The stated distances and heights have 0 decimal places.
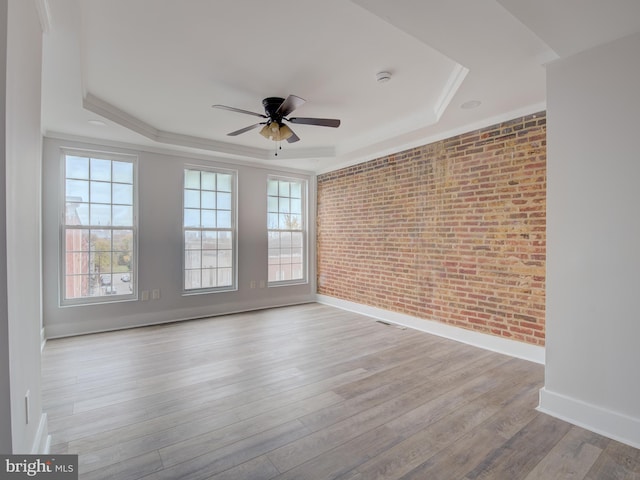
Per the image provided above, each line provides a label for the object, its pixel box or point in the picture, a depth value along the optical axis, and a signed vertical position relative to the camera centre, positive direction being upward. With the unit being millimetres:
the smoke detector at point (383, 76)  2777 +1412
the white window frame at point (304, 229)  6215 +198
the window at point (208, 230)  4996 +147
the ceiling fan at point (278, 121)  3105 +1164
